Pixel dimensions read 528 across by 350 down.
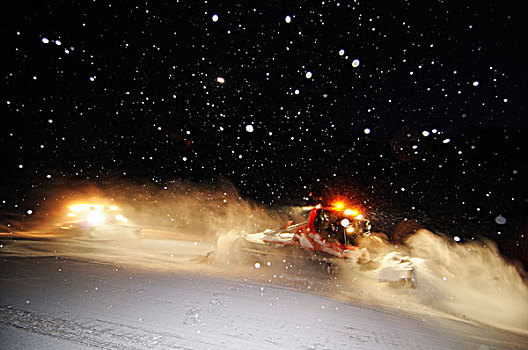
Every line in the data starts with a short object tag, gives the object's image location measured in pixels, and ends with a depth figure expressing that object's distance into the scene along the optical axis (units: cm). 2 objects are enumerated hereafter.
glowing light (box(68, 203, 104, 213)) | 874
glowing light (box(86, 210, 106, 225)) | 867
